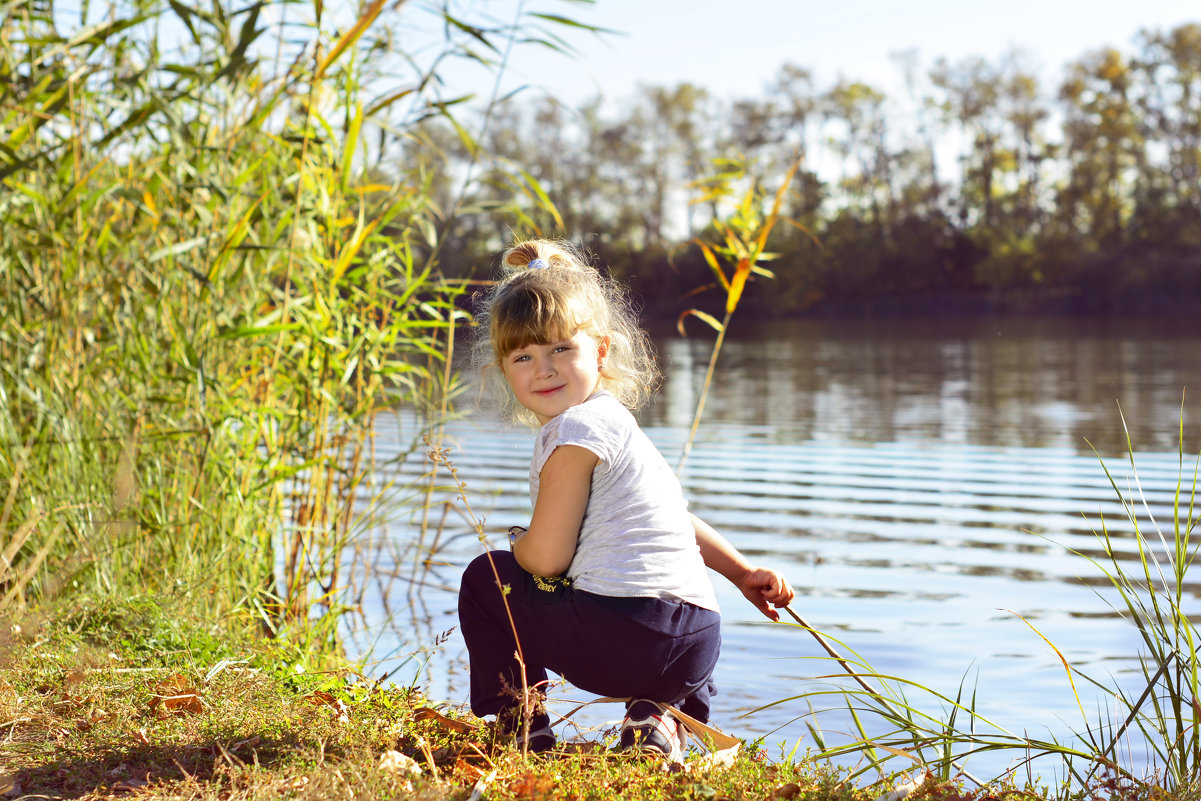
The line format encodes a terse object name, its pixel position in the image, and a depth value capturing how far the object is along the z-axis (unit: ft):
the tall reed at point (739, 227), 10.31
